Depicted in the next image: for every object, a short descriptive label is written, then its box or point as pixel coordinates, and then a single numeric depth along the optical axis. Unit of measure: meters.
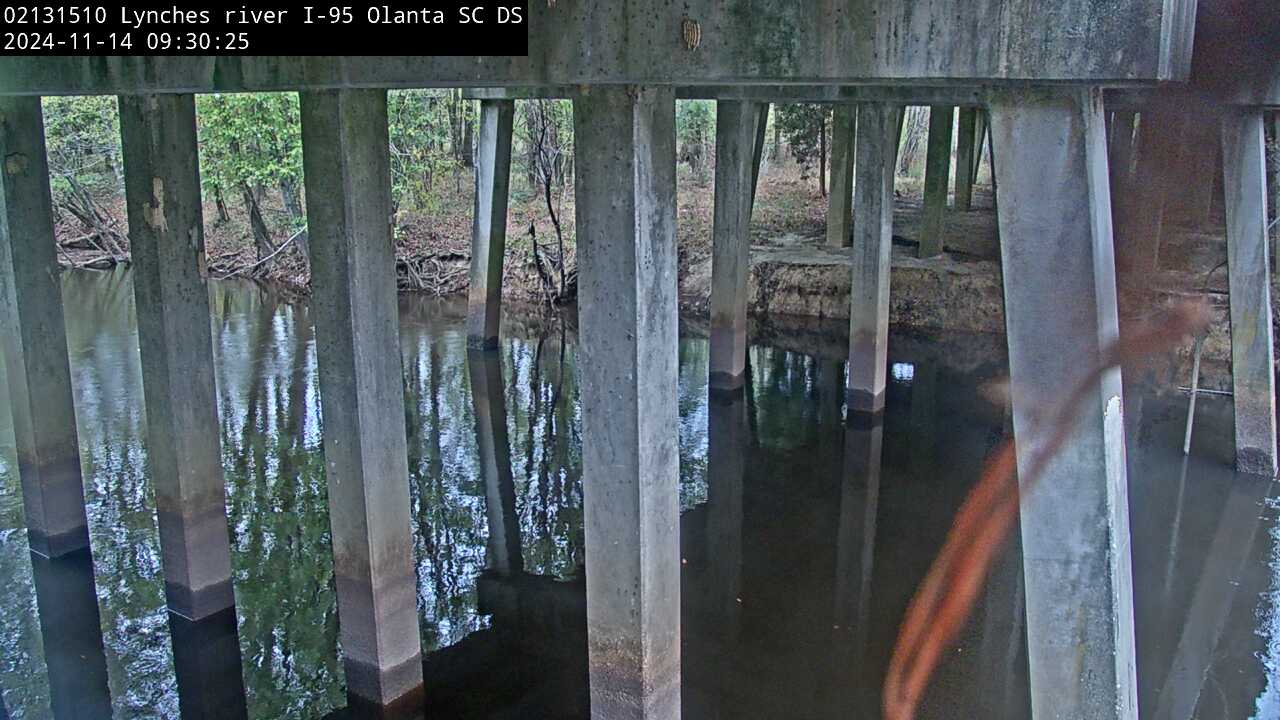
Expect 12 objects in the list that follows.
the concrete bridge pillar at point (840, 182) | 20.33
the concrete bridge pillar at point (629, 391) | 5.18
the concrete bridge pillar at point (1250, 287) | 10.45
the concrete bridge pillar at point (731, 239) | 13.80
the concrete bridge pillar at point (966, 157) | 23.02
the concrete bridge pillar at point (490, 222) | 15.48
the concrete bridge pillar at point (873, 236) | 12.74
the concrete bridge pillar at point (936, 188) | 18.81
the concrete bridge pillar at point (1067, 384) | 4.11
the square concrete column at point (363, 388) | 6.14
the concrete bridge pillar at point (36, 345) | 8.60
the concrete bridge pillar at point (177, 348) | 7.38
